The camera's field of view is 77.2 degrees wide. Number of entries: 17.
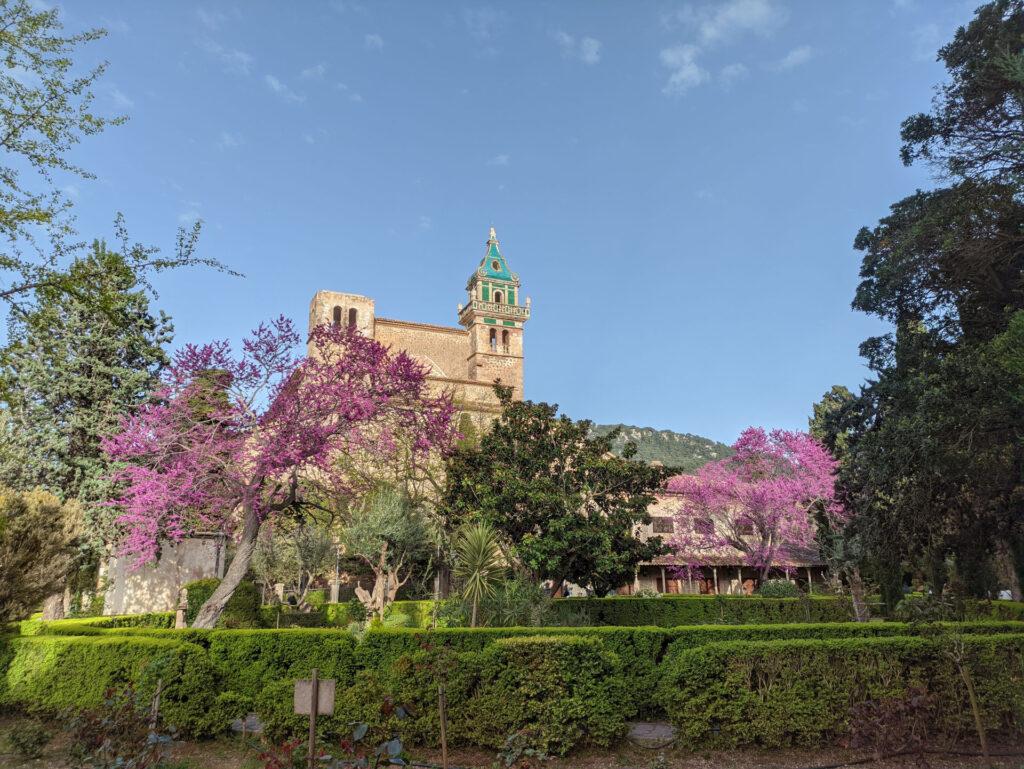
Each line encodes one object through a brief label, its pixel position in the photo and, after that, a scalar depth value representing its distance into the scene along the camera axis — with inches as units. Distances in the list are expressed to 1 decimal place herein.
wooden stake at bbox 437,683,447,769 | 224.1
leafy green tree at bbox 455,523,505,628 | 548.1
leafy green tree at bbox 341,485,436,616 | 1000.9
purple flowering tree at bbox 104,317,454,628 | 490.6
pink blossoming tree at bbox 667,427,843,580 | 1177.4
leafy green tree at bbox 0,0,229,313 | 358.9
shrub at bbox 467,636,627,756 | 304.7
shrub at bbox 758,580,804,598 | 1003.3
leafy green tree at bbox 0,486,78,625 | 424.2
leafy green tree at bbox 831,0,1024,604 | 540.8
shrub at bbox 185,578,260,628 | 693.3
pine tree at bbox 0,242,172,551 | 771.4
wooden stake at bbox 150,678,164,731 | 313.7
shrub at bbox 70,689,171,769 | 215.9
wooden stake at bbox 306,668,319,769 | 196.4
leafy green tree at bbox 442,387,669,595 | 634.2
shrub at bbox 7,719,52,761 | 307.6
